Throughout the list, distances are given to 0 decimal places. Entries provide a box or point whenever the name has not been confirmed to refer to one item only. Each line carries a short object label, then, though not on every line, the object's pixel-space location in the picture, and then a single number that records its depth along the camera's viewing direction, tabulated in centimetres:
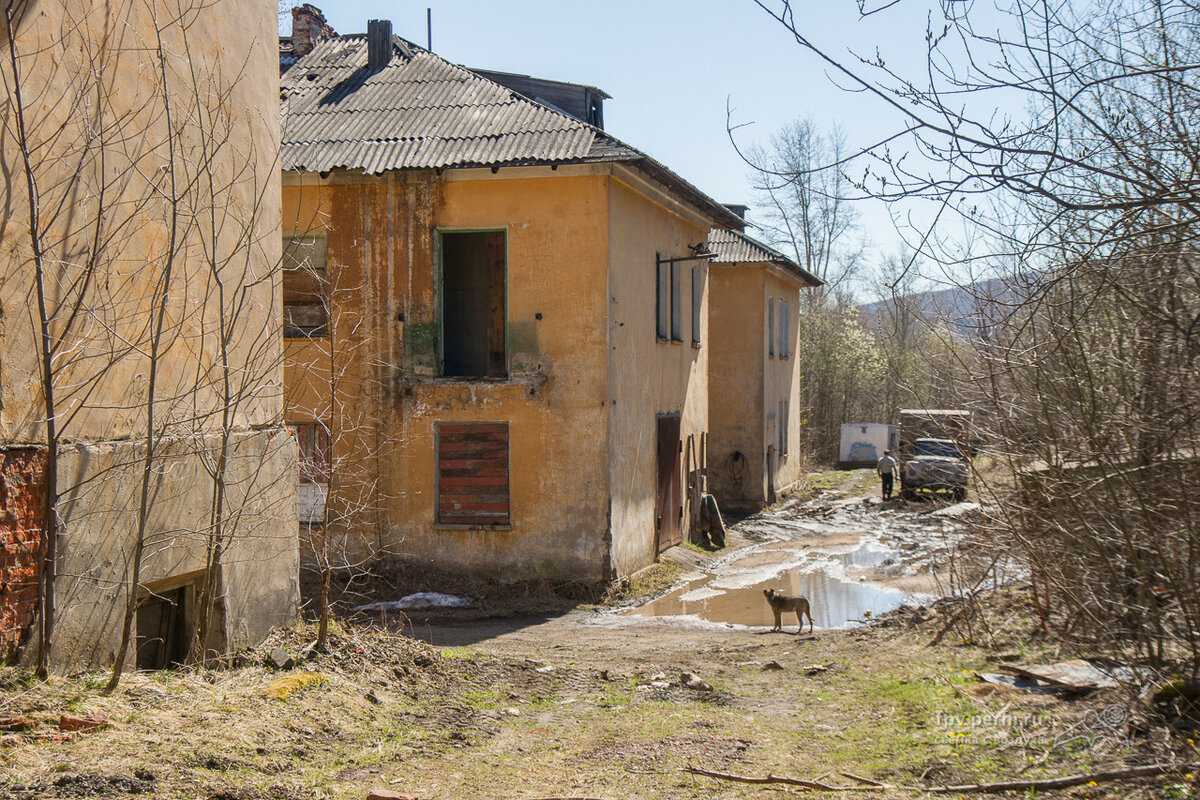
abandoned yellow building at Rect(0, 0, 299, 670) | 664
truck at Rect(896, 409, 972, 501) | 2589
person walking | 2839
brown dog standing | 1281
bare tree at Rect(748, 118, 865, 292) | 5275
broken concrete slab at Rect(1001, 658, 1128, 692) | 747
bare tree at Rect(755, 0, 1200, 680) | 500
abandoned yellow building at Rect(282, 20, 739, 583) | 1560
